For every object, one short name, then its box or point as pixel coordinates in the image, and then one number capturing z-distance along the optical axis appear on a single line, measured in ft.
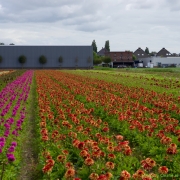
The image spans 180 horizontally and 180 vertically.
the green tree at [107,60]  352.69
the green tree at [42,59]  296.92
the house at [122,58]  389.80
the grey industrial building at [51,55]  302.04
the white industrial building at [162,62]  319.12
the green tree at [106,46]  479.82
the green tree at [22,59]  295.69
